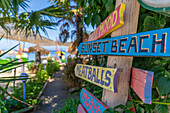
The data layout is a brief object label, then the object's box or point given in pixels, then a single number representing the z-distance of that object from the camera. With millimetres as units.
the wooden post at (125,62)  671
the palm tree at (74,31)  4645
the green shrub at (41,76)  4396
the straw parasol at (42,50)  14793
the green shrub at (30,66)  6995
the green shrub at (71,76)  3581
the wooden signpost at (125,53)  468
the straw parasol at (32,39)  8161
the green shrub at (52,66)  6448
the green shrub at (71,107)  2045
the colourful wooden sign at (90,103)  764
